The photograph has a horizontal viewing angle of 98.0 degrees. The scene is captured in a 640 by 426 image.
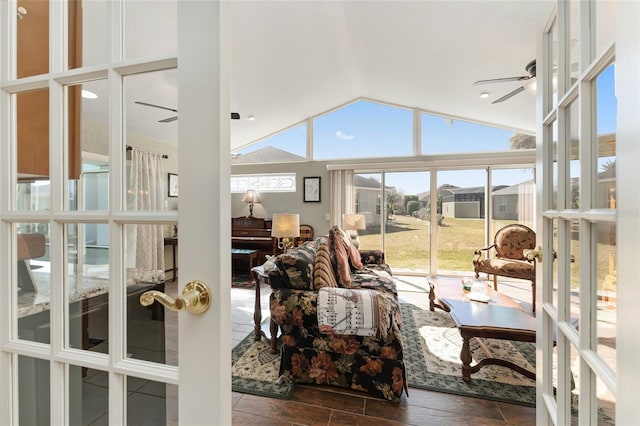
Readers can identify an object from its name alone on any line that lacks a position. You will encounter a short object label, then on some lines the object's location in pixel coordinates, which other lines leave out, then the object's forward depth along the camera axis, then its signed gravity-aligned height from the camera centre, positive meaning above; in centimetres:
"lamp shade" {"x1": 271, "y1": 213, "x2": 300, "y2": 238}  327 -16
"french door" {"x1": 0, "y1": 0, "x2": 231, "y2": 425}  56 +0
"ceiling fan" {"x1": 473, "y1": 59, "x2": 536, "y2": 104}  252 +127
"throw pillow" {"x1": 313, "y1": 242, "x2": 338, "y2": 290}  201 -44
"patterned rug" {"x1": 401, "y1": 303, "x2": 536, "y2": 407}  185 -118
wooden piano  514 -45
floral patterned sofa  175 -84
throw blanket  174 -64
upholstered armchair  363 -63
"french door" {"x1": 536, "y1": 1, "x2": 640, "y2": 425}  44 +0
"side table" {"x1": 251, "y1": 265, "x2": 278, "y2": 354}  254 -88
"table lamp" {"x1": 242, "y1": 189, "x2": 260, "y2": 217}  542 +28
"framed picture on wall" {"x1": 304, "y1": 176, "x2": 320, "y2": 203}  531 +45
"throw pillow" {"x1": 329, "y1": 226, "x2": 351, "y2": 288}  245 -44
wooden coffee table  186 -79
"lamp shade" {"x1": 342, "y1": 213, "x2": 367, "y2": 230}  441 -14
